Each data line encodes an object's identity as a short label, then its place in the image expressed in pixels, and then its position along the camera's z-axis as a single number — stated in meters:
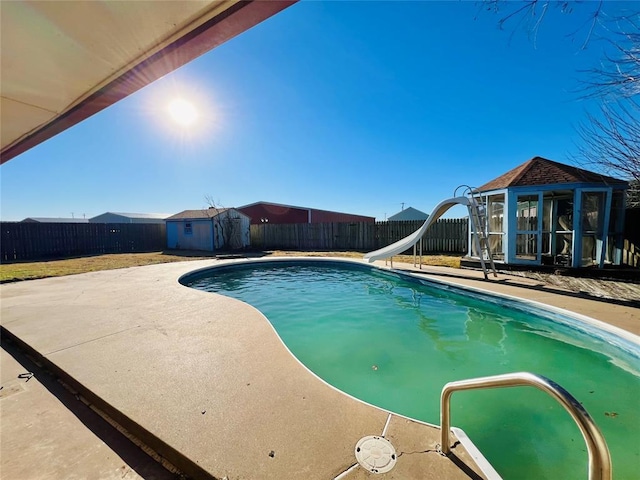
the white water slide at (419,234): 7.63
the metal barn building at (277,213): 21.59
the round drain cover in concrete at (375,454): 1.50
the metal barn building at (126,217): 32.87
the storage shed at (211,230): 16.70
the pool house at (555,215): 7.21
